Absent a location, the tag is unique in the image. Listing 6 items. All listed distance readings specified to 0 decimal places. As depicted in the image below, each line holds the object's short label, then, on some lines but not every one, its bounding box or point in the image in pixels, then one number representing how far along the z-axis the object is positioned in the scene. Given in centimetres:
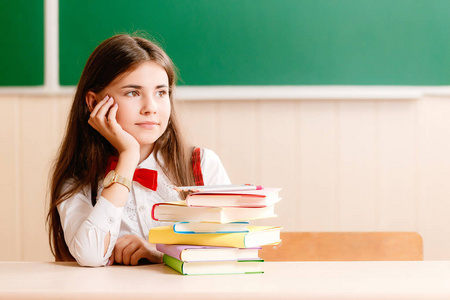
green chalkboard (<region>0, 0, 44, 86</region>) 313
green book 192
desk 177
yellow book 193
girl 220
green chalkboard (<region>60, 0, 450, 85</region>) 307
